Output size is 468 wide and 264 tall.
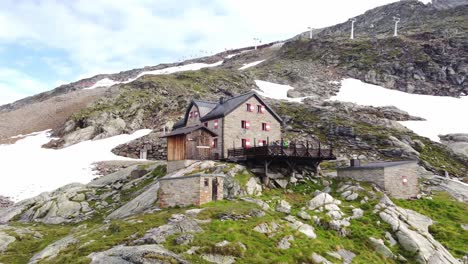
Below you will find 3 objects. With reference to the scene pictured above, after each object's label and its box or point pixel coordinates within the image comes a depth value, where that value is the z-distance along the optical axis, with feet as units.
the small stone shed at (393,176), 114.32
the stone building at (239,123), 131.44
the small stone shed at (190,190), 91.15
